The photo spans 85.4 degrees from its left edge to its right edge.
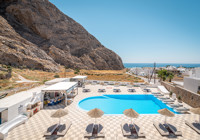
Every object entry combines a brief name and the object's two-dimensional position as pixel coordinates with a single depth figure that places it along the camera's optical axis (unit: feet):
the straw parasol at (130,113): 22.65
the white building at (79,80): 60.60
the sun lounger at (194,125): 22.41
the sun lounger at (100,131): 20.29
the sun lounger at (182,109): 32.48
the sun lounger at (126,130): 20.68
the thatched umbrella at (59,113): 22.25
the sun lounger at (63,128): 20.51
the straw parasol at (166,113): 23.27
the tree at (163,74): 90.07
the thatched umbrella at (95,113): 22.55
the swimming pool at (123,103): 37.52
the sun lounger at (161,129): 20.86
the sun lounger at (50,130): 20.19
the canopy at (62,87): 33.60
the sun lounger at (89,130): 20.11
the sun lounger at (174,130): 20.88
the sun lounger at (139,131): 20.41
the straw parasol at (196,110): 24.51
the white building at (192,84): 44.04
